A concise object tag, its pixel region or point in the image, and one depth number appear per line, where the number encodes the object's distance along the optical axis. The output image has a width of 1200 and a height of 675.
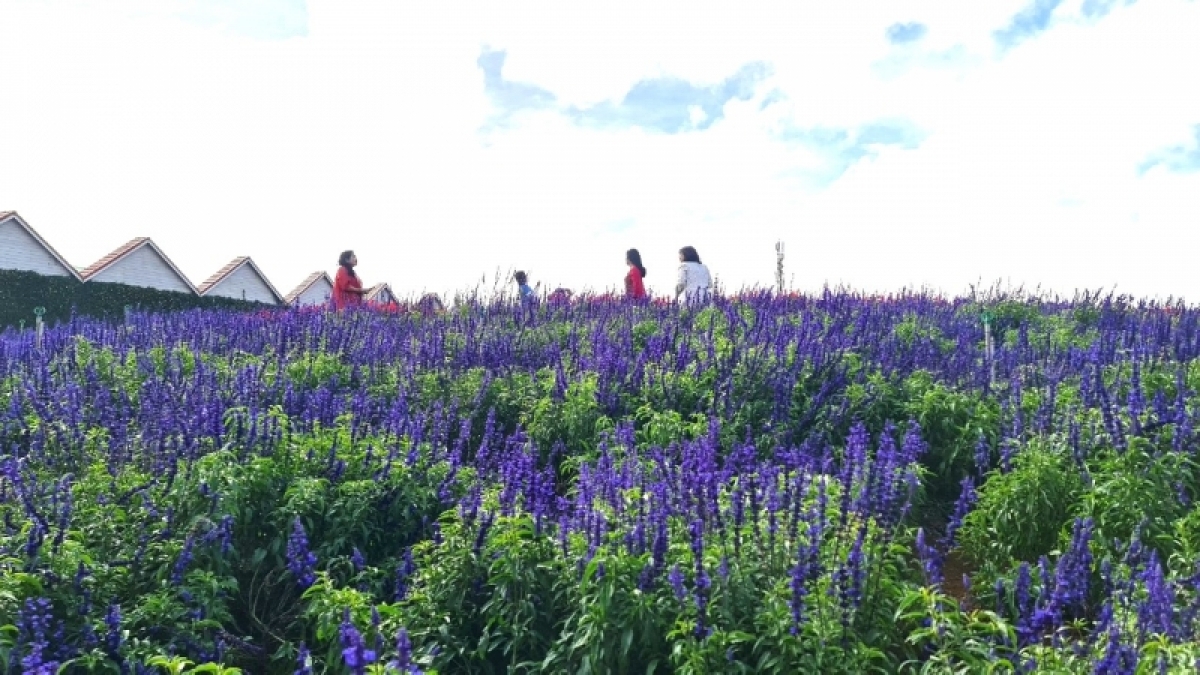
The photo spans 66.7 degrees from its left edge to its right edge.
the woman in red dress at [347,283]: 13.80
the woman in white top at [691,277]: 12.01
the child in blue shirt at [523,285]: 12.02
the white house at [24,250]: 30.48
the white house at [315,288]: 39.66
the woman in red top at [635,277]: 12.48
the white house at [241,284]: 38.31
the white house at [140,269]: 33.59
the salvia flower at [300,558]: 3.93
